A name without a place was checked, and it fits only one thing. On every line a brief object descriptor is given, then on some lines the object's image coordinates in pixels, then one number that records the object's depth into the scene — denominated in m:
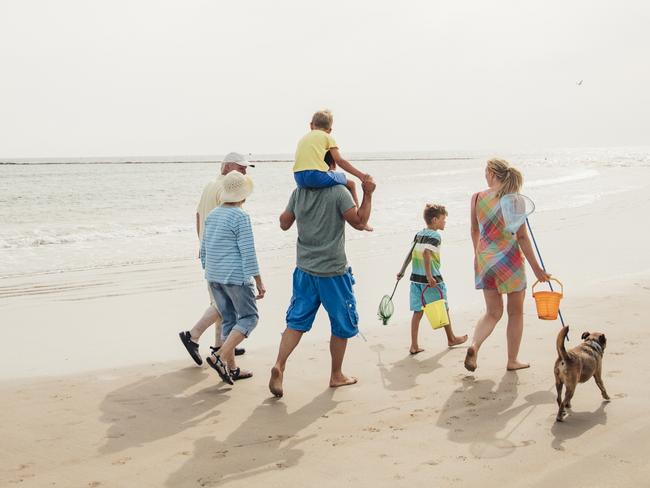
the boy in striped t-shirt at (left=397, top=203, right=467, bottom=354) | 5.73
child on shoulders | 4.65
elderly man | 5.45
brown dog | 3.96
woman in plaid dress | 4.92
